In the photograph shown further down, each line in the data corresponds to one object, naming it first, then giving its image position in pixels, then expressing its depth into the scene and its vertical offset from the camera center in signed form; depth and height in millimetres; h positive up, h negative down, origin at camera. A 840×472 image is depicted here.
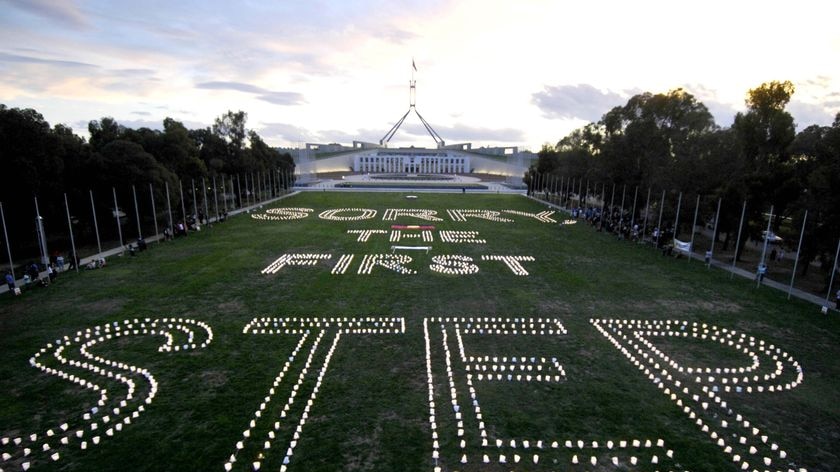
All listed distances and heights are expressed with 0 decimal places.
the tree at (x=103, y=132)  36125 +1116
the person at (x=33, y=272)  20312 -5502
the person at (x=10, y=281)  19062 -5529
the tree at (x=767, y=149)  25562 +427
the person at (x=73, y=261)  22984 -5684
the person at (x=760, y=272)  22359 -5475
